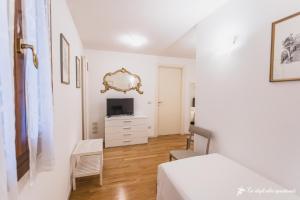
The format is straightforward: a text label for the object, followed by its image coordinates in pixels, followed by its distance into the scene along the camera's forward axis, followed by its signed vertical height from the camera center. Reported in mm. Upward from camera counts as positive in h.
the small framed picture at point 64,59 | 1590 +380
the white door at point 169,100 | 4496 -168
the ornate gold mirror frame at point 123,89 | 3872 +265
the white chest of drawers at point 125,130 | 3564 -863
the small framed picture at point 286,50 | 1160 +358
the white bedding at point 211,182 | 1106 -701
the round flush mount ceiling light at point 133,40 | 2840 +1054
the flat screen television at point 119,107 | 3742 -315
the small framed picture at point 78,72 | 2605 +376
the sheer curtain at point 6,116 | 465 -78
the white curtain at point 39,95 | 765 -9
